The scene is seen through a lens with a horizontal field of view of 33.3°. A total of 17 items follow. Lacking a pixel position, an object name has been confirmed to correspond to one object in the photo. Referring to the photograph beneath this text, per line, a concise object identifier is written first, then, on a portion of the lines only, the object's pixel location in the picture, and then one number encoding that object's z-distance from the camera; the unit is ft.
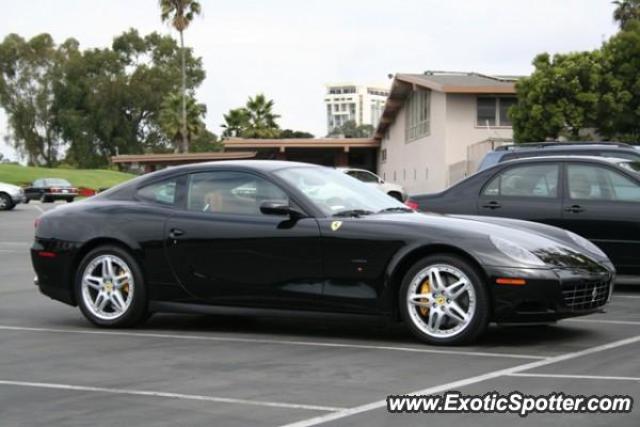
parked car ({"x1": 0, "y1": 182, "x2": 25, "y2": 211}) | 127.85
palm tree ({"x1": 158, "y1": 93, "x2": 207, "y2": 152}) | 252.42
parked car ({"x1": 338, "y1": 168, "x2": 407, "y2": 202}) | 100.11
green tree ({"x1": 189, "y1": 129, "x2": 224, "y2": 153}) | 315.08
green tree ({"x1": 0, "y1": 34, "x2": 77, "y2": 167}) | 301.22
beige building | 131.54
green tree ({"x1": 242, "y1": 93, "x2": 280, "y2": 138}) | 237.86
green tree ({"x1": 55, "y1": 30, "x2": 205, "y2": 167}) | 294.46
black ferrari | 24.62
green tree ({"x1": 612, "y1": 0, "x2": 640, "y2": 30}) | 188.09
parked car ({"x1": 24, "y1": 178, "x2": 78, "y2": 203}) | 174.70
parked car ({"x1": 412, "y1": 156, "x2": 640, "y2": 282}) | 35.47
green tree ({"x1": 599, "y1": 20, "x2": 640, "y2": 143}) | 116.67
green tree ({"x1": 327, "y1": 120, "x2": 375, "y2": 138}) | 481.79
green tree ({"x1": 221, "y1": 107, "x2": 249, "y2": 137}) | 239.91
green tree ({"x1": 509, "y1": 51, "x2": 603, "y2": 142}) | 117.29
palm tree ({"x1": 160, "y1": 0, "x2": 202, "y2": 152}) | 233.35
